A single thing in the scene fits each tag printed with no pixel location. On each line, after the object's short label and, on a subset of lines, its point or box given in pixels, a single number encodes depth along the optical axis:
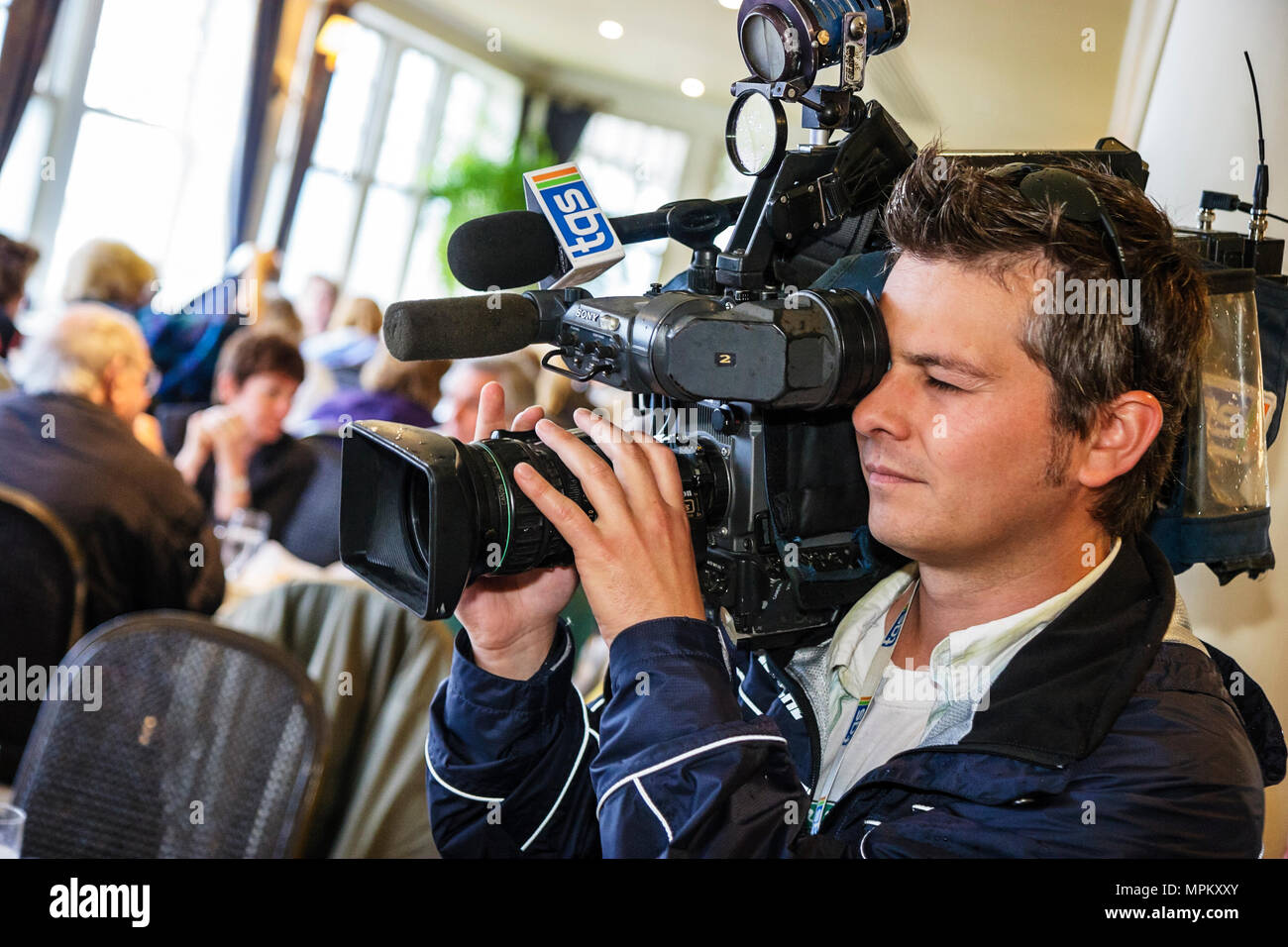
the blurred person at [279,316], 4.41
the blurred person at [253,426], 3.47
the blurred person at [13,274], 3.80
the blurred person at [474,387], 3.52
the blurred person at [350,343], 4.59
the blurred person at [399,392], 3.57
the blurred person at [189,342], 4.00
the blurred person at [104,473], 2.65
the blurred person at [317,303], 5.21
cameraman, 0.92
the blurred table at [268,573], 2.96
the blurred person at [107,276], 3.77
